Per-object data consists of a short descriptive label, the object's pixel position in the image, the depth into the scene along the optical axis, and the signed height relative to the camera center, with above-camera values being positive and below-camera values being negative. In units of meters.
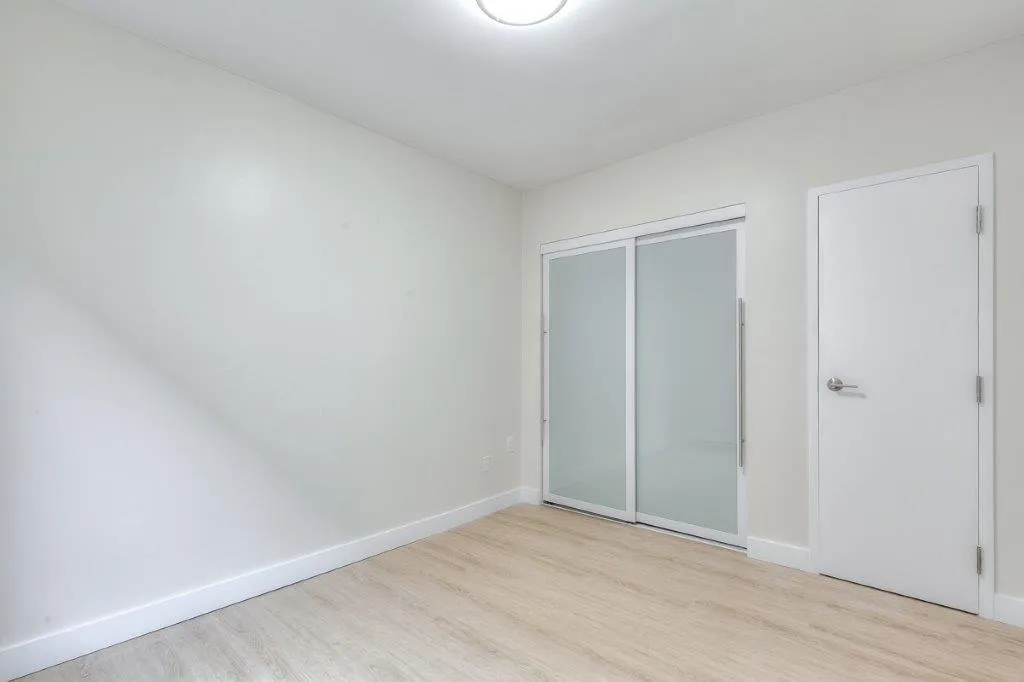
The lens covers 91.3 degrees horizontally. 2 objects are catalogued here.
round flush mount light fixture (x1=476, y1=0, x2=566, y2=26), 2.02 +1.35
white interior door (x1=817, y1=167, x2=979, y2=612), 2.41 -0.24
